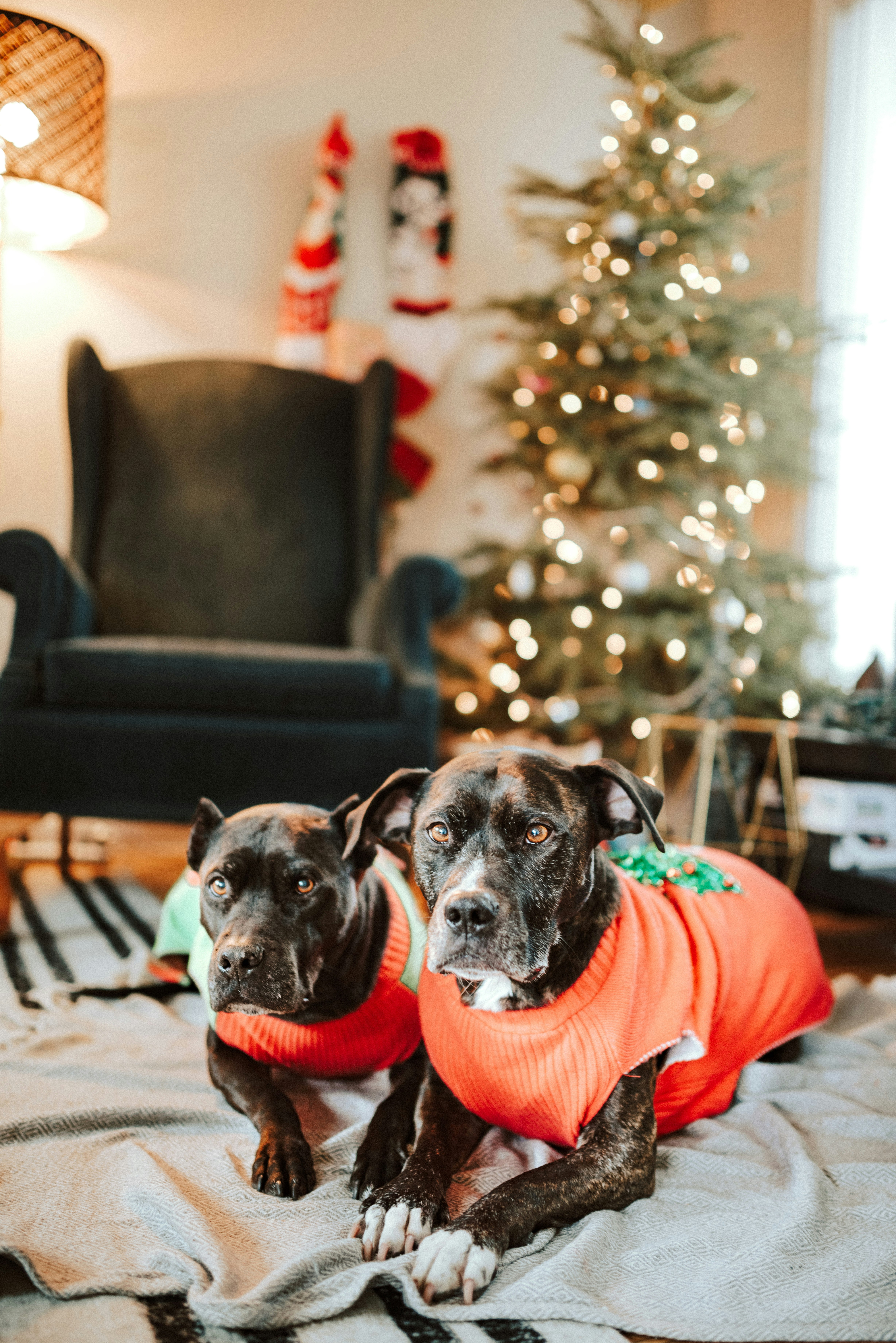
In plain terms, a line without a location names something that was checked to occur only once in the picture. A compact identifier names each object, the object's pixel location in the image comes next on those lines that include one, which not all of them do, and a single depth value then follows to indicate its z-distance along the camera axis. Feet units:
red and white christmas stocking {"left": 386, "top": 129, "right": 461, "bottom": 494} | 15.30
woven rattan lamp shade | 9.04
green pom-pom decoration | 5.42
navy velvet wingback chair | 8.51
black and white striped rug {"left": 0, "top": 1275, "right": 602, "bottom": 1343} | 3.16
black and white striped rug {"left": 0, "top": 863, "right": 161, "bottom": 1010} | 6.97
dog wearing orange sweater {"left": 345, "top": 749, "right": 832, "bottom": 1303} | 3.81
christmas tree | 13.34
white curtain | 13.97
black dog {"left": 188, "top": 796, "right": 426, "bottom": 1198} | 4.31
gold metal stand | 10.31
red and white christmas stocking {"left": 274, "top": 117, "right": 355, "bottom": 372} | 14.55
